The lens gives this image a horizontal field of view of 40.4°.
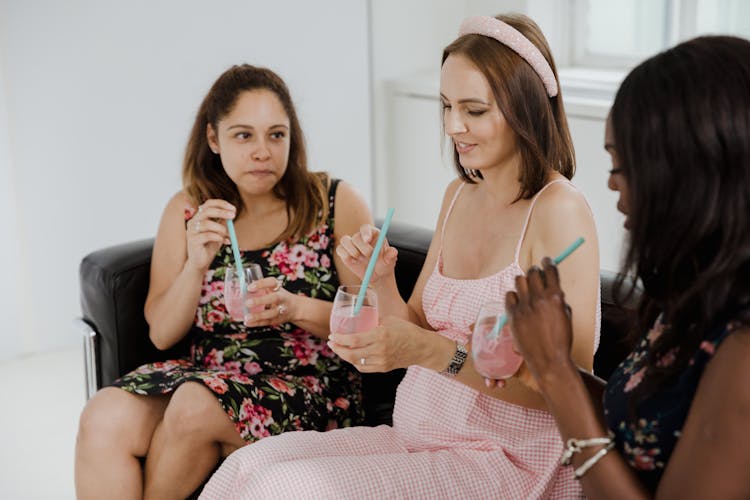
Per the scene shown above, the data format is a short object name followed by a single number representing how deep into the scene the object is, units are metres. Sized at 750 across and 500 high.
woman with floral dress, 2.13
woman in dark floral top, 1.22
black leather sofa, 2.41
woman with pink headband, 1.75
